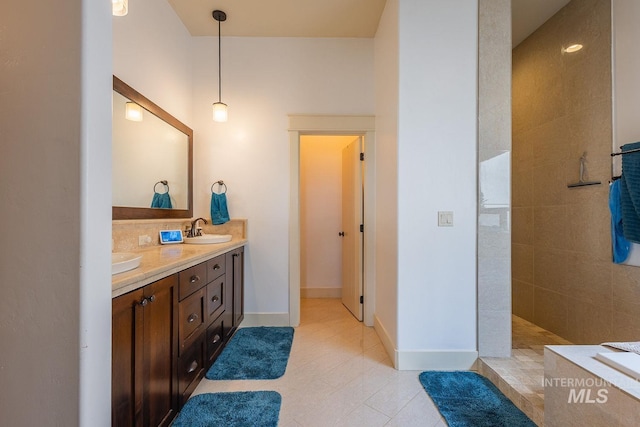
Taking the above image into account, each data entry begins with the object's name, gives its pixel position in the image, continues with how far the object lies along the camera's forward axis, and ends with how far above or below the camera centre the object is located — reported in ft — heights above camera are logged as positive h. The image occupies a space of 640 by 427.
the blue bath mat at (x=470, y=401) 4.84 -3.74
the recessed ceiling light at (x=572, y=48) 7.19 +4.57
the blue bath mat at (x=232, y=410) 4.81 -3.74
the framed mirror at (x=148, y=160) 5.74 +1.39
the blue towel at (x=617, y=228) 6.12 -0.32
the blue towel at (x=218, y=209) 8.80 +0.16
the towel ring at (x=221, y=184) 9.12 +1.02
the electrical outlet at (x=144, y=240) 6.61 -0.66
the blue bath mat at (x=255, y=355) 6.30 -3.76
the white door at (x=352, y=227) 9.61 -0.51
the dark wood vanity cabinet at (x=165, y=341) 3.36 -2.10
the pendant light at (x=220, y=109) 8.25 +3.25
